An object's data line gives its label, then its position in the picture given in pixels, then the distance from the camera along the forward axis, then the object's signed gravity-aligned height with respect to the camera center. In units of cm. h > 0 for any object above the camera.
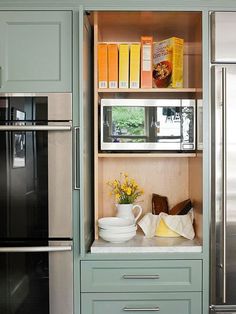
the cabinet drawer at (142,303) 198 -79
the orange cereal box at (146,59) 221 +60
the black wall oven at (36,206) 196 -26
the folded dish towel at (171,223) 222 -41
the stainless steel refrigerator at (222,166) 198 -5
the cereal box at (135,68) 221 +54
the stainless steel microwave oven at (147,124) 221 +20
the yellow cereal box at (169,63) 223 +58
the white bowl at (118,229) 208 -41
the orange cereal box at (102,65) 222 +56
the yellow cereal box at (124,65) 221 +56
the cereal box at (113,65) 222 +56
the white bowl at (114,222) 214 -39
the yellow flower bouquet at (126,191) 237 -22
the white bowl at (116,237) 208 -45
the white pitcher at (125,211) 232 -34
